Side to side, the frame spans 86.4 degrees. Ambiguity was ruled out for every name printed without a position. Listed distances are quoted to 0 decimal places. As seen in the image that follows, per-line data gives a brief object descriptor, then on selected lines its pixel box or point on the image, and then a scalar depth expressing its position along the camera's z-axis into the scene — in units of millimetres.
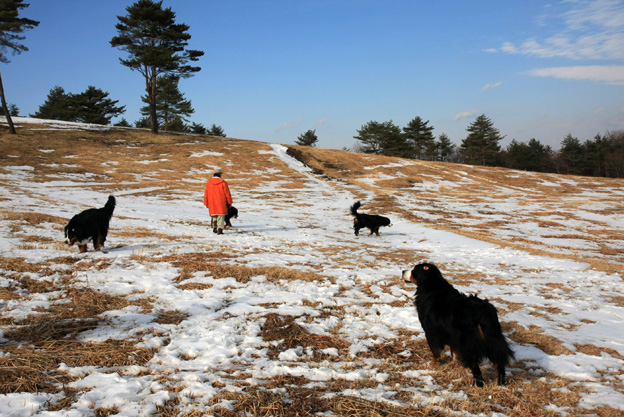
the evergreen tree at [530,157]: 74250
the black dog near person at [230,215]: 12934
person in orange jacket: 11570
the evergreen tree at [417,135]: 70312
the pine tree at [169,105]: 58406
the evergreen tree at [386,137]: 68125
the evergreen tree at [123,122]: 70212
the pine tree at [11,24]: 32375
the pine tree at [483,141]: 67625
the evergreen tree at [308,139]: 71562
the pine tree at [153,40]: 39409
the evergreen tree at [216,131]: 77438
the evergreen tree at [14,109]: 76369
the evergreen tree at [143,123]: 71838
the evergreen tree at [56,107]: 61469
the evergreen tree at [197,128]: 70044
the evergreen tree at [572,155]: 70188
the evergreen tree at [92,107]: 57500
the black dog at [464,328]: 3225
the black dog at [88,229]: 7312
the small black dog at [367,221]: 13336
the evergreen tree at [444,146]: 81719
